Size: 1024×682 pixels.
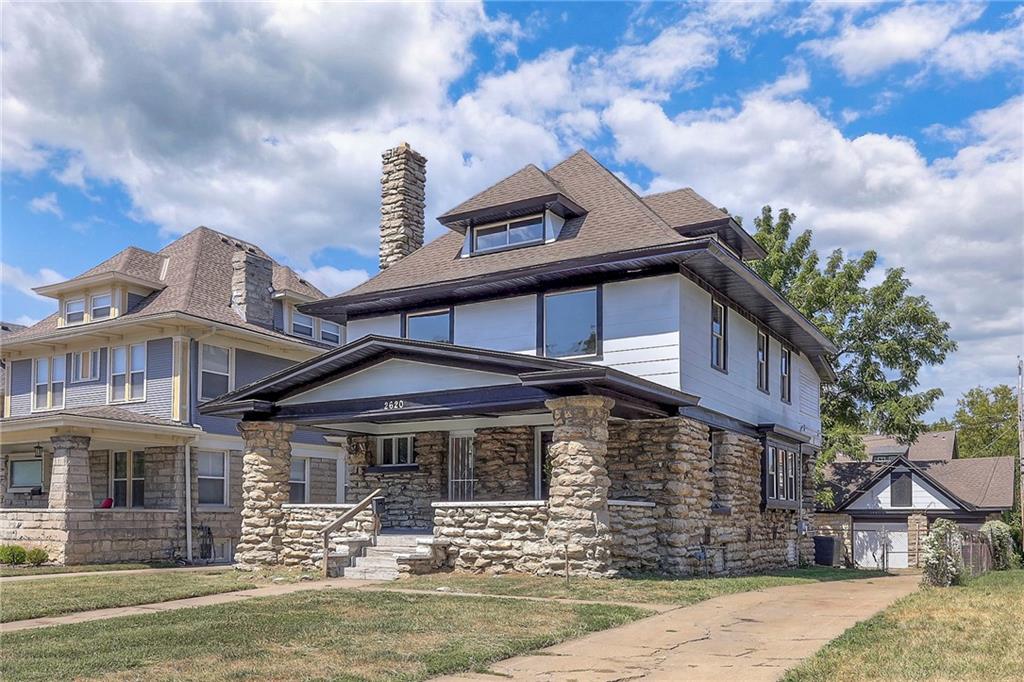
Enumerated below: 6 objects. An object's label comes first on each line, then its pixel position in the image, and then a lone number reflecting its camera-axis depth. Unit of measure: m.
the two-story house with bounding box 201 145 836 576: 16.14
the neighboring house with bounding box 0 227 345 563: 22.36
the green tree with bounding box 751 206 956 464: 35.91
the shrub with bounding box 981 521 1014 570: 23.72
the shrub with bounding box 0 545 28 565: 20.62
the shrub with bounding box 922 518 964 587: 15.46
